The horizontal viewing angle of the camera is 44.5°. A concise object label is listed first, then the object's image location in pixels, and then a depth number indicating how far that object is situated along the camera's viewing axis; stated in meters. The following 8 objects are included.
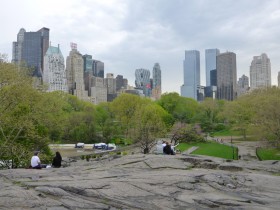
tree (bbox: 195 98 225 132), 94.50
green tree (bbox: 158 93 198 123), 98.69
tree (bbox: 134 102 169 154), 46.72
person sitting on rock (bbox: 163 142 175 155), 25.92
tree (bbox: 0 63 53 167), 28.14
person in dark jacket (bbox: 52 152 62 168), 22.83
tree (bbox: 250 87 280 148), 38.94
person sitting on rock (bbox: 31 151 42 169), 20.28
